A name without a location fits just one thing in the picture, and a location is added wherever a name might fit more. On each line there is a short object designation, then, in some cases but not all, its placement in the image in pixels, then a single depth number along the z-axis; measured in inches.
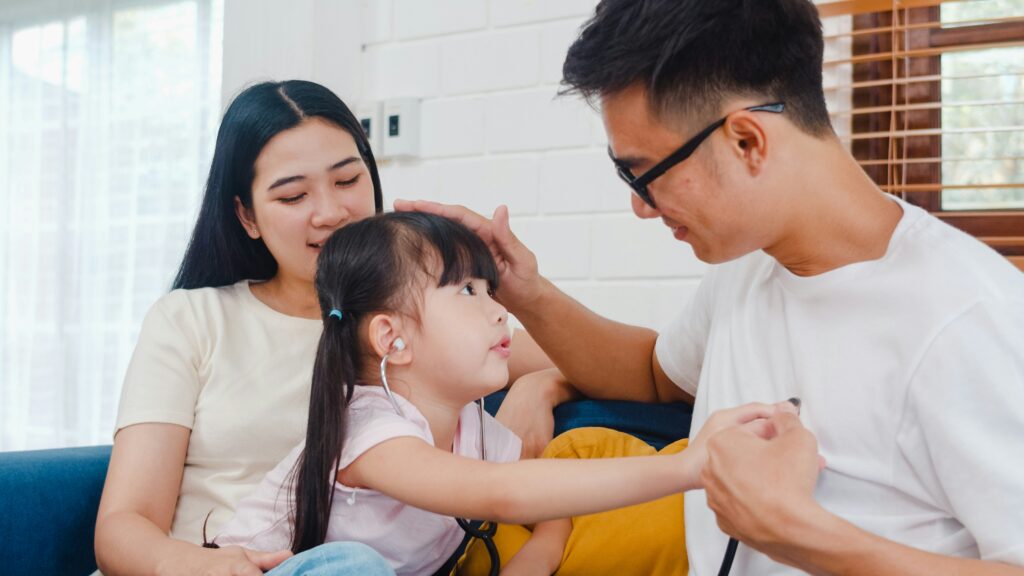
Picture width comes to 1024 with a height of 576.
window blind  93.4
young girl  52.7
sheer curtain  145.6
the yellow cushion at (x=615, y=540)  62.6
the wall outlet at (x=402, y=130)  108.3
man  44.6
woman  64.4
